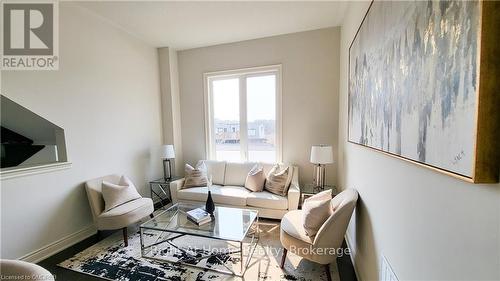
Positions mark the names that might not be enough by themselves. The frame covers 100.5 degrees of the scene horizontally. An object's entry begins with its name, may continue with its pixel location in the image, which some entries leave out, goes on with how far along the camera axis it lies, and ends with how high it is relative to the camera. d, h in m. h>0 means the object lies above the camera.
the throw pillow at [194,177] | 3.38 -0.81
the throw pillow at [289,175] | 3.04 -0.75
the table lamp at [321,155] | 2.83 -0.41
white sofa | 2.83 -0.98
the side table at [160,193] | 3.67 -1.16
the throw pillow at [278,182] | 2.99 -0.82
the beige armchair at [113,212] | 2.38 -0.97
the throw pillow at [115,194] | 2.50 -0.81
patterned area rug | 1.94 -1.37
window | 3.57 +0.22
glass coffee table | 2.04 -1.35
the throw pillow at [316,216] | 1.83 -0.80
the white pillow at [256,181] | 3.13 -0.82
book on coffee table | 2.21 -0.97
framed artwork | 0.54 +0.13
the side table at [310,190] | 2.81 -0.93
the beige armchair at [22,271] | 1.02 -0.70
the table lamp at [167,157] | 3.56 -0.49
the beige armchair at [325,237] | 1.71 -0.98
